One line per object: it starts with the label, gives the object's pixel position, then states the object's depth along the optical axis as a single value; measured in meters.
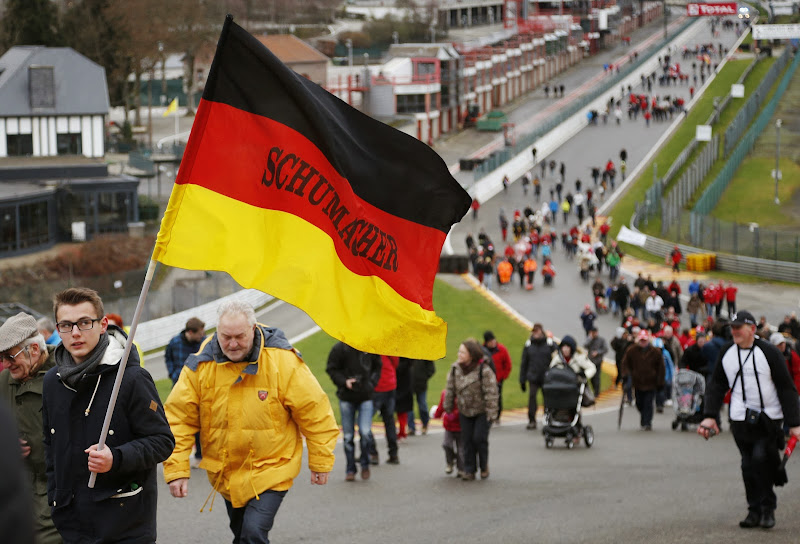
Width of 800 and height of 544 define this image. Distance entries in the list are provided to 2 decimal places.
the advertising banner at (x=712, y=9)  125.19
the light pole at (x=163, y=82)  82.45
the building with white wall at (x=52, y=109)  59.78
